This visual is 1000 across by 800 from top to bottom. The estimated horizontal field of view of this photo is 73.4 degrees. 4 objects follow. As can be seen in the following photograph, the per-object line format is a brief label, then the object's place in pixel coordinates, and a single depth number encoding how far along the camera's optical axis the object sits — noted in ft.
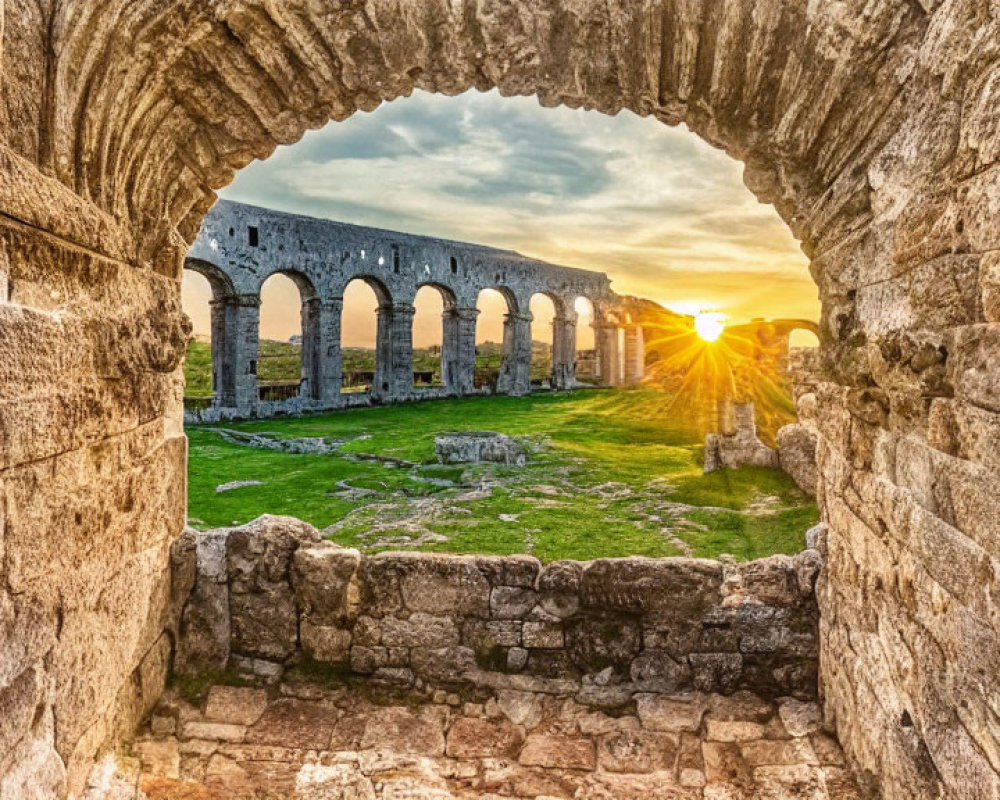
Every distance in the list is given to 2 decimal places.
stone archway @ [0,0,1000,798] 6.46
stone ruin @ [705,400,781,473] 27.94
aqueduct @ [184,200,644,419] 61.05
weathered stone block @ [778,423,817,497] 24.80
